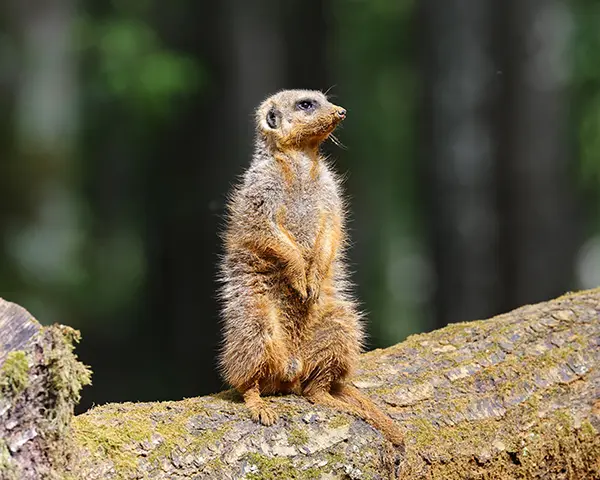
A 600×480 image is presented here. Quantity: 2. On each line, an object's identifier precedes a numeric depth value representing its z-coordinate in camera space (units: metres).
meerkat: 9.20
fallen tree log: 7.88
